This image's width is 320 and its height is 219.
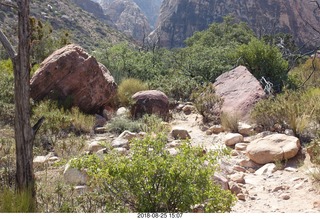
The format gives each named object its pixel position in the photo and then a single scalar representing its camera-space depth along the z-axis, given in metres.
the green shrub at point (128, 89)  10.38
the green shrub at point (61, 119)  7.36
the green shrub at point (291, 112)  6.48
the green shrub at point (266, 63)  11.85
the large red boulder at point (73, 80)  9.08
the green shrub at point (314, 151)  5.00
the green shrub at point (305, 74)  12.27
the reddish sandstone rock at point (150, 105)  9.37
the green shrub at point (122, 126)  7.96
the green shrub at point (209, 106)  8.77
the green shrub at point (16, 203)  3.19
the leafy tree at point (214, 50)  13.27
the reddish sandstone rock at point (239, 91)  8.59
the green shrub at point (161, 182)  3.14
